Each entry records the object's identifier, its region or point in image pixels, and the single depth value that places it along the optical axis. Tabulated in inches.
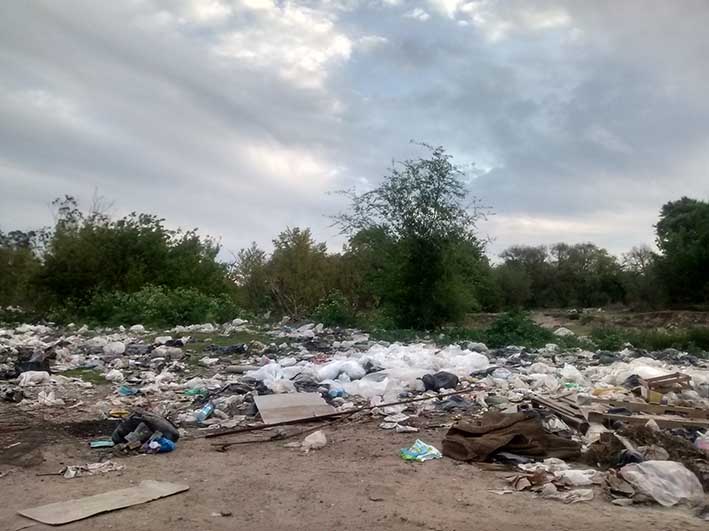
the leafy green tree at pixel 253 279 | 807.1
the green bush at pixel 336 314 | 587.8
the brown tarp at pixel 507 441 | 185.2
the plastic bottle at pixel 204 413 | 237.6
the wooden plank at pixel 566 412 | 211.1
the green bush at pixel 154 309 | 604.7
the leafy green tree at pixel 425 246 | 591.5
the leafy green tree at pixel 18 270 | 813.9
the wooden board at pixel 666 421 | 209.0
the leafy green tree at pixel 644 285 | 1118.4
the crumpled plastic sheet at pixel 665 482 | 150.0
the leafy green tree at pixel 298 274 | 772.0
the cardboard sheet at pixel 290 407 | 233.8
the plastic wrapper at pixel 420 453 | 189.5
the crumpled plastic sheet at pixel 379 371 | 273.1
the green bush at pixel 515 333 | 459.2
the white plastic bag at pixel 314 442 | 203.9
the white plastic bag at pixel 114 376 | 310.9
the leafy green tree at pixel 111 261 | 785.6
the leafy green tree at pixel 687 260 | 1042.1
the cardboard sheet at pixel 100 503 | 139.4
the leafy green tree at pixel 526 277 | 1465.3
